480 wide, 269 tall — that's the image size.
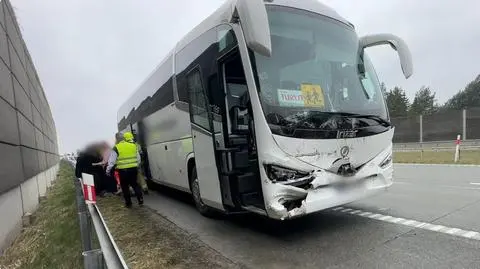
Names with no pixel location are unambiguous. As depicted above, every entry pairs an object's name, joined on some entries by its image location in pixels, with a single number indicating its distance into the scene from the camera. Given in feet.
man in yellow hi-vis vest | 30.17
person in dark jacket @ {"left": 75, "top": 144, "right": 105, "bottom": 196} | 37.81
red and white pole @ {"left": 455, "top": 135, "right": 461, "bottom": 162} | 54.87
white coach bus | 15.47
